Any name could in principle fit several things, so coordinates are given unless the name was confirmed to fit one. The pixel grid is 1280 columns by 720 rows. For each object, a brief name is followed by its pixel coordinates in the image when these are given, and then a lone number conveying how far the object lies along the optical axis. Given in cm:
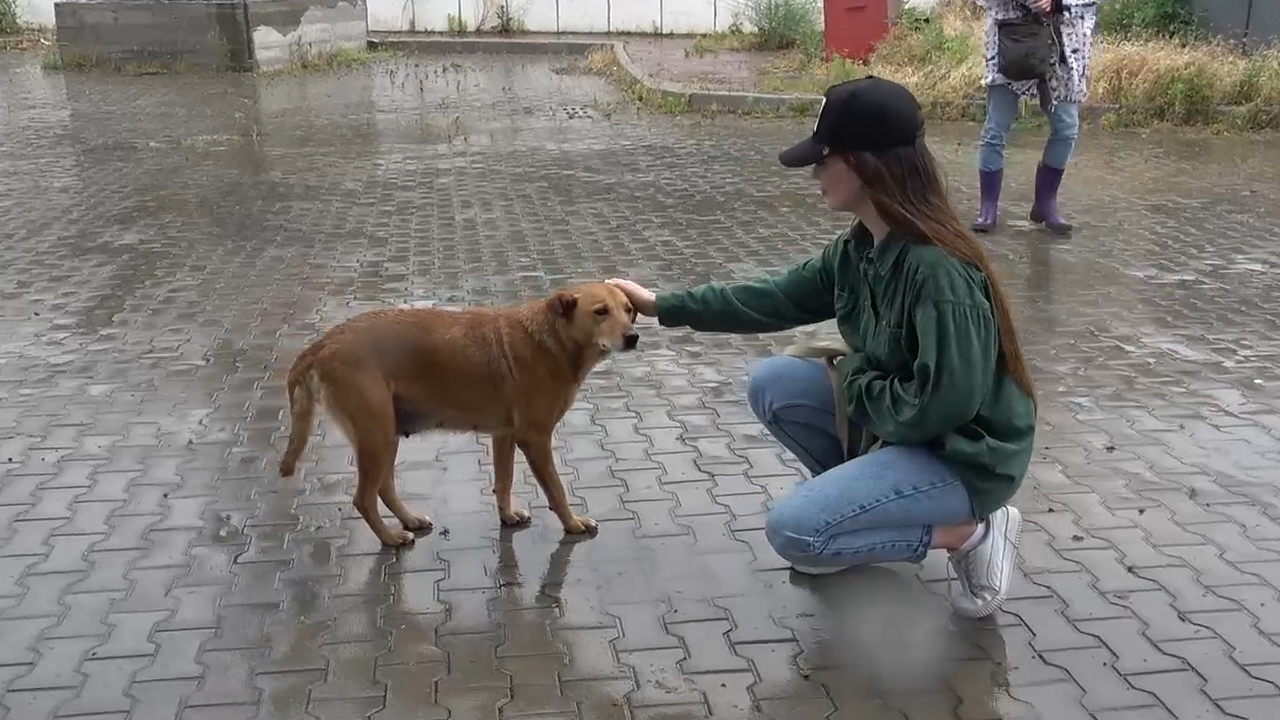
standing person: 837
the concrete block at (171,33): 1825
